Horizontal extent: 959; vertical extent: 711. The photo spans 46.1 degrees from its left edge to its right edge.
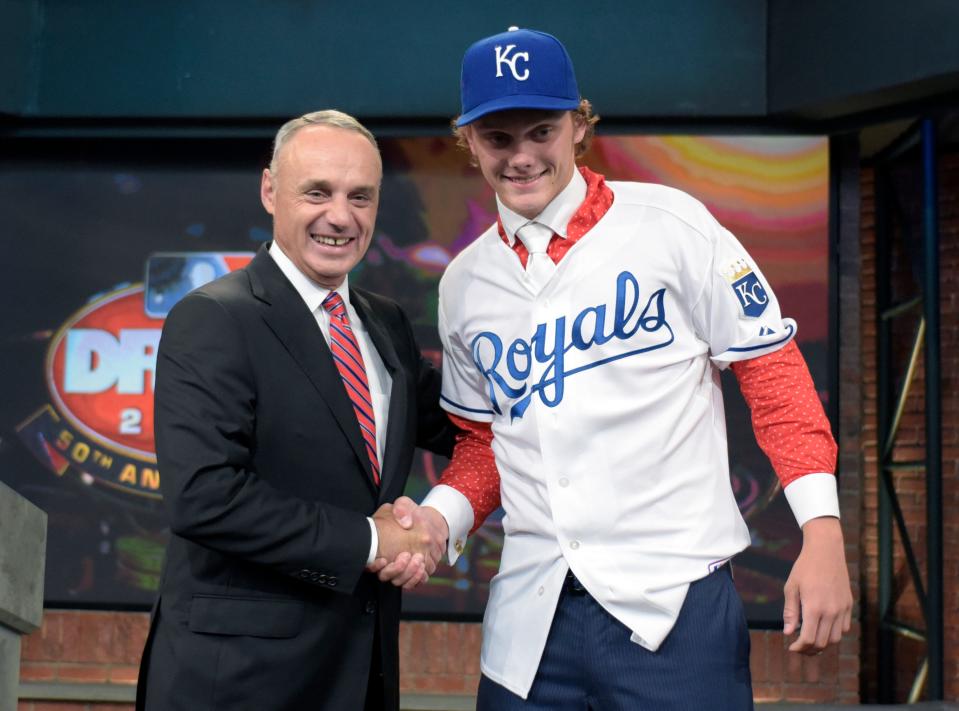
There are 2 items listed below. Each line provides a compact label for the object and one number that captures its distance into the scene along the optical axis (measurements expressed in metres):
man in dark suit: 1.96
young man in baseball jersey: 1.90
